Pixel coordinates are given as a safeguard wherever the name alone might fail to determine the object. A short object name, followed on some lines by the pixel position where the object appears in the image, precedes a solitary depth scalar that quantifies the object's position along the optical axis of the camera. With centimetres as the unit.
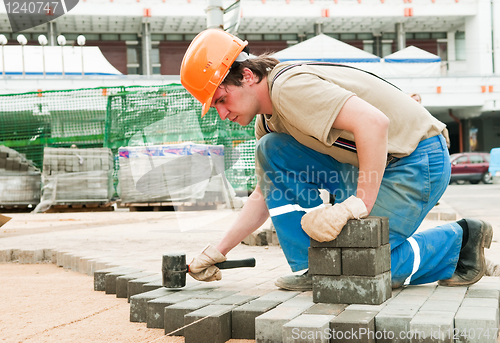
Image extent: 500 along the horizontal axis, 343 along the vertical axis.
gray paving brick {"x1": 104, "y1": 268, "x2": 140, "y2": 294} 326
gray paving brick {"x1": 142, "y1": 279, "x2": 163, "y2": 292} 282
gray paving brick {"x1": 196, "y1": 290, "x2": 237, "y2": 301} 247
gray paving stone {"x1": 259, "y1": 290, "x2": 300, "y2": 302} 234
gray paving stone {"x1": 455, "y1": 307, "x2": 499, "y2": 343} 174
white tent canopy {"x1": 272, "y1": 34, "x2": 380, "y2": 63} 2495
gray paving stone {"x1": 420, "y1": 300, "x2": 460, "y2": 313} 193
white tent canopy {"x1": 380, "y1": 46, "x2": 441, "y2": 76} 2539
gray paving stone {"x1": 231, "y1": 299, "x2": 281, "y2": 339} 217
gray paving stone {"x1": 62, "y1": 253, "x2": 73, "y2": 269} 441
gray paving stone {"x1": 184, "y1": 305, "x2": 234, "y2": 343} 210
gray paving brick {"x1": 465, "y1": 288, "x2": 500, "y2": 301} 217
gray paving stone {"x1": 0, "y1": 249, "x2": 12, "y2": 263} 495
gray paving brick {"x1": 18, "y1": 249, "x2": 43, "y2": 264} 486
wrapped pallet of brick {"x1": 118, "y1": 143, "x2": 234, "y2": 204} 1029
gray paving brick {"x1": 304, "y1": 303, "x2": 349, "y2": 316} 199
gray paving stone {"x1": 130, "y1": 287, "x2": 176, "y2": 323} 255
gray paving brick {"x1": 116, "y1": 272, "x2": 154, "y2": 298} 312
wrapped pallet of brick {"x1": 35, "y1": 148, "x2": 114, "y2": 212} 1088
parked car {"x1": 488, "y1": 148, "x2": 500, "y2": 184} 1903
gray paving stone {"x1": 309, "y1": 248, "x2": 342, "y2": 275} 213
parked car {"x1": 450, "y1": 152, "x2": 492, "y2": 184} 2183
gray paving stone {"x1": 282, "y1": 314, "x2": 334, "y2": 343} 177
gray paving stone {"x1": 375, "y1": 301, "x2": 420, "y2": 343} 182
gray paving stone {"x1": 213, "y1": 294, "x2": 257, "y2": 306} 233
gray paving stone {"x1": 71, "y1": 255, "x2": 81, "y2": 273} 426
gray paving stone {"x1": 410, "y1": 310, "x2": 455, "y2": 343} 173
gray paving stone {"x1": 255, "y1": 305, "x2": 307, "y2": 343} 192
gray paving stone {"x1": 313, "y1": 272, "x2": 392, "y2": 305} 207
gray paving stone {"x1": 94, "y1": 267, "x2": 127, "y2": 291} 338
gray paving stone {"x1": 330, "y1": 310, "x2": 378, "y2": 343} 180
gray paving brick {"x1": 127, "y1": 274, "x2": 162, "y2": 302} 293
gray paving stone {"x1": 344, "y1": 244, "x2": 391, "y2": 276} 206
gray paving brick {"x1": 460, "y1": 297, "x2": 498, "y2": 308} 199
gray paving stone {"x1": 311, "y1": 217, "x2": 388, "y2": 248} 204
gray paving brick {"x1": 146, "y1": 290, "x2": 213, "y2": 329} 243
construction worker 213
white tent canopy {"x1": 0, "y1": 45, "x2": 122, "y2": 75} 2305
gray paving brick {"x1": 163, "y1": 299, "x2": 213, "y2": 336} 227
